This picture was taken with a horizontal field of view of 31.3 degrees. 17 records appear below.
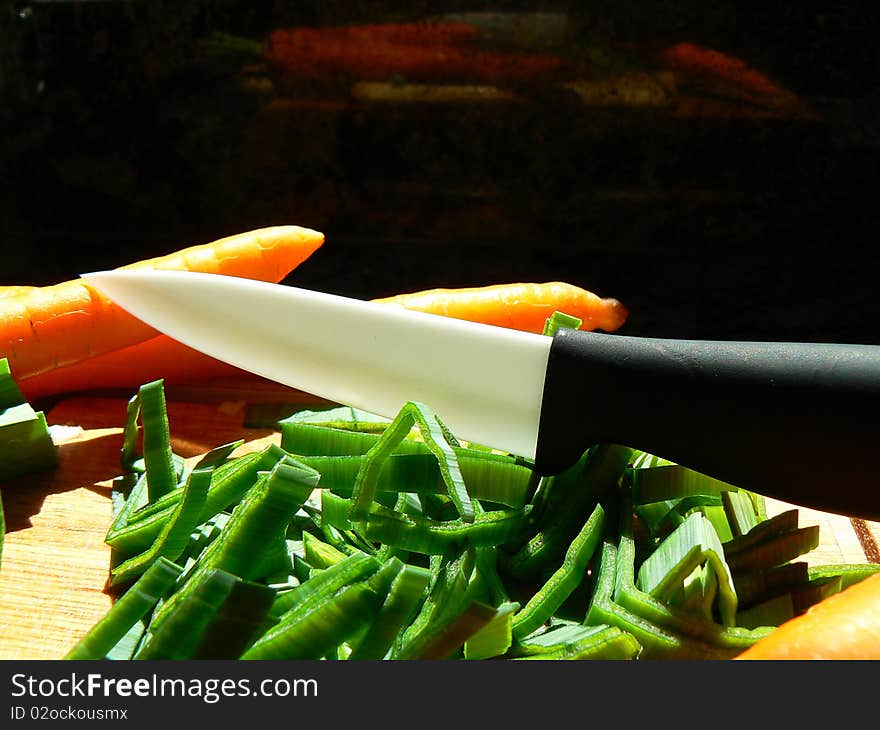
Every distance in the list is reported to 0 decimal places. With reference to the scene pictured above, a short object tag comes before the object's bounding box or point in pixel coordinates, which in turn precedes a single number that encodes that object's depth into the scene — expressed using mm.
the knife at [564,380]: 324
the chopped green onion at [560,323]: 376
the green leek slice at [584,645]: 316
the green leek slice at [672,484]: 354
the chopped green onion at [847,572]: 344
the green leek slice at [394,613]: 313
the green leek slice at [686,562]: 329
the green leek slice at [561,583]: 330
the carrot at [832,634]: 294
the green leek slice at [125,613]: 319
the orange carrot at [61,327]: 415
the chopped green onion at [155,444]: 374
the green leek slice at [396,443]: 334
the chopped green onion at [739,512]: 361
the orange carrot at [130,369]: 435
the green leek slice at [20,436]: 388
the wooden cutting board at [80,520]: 343
